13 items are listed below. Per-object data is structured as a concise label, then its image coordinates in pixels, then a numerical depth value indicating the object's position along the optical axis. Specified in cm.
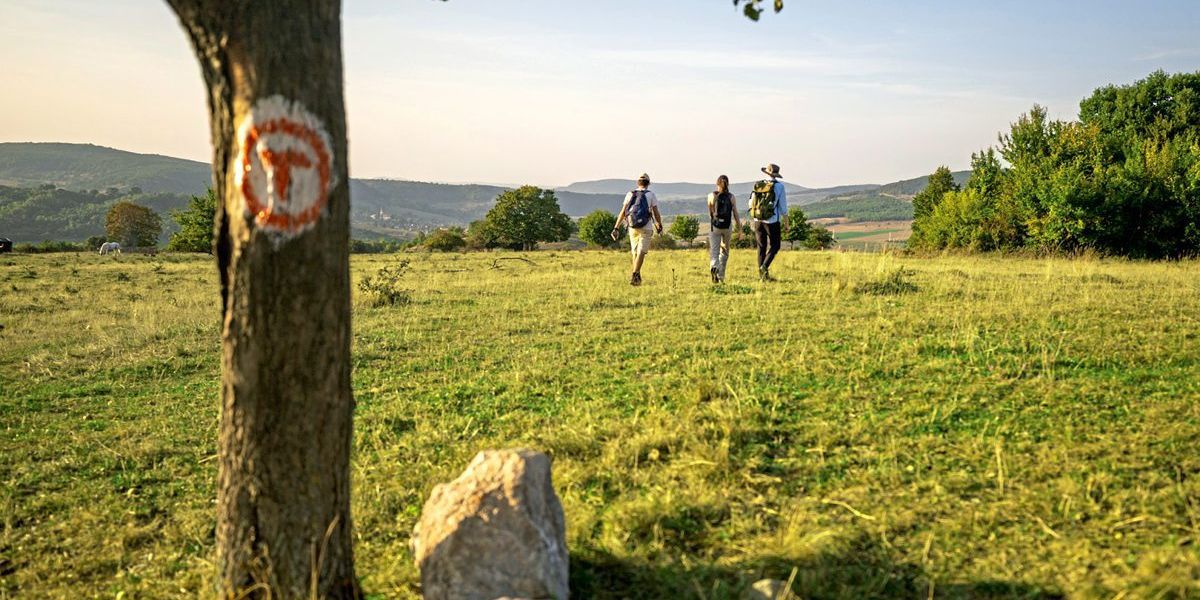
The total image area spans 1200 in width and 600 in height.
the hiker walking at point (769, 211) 1345
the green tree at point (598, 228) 8069
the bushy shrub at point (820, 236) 7255
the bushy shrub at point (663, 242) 5398
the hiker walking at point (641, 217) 1435
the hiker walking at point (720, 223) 1374
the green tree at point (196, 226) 6137
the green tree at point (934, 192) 5661
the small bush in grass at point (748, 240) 4444
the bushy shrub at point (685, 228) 8688
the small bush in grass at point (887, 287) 1169
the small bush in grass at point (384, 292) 1423
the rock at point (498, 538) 329
